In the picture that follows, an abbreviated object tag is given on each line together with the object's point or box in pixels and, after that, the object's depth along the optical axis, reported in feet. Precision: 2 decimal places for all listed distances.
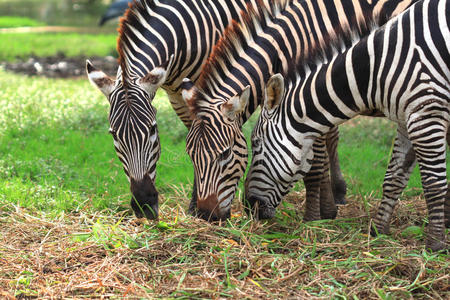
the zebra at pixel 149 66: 33.83
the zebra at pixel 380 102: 30.27
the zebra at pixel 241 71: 32.07
